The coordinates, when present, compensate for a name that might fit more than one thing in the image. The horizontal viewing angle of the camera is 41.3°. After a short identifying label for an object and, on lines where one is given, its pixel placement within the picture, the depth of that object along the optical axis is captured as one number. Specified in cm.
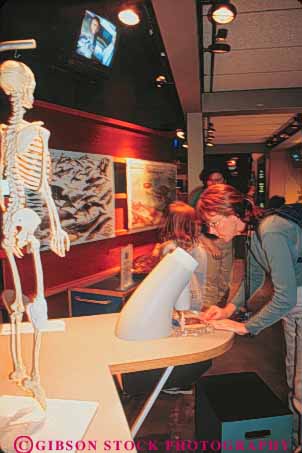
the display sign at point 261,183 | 1279
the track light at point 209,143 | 974
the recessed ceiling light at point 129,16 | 272
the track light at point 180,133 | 590
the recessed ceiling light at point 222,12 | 238
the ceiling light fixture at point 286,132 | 702
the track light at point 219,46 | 306
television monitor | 342
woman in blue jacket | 166
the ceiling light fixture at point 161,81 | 475
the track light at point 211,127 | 736
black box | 180
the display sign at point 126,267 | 303
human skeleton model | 104
